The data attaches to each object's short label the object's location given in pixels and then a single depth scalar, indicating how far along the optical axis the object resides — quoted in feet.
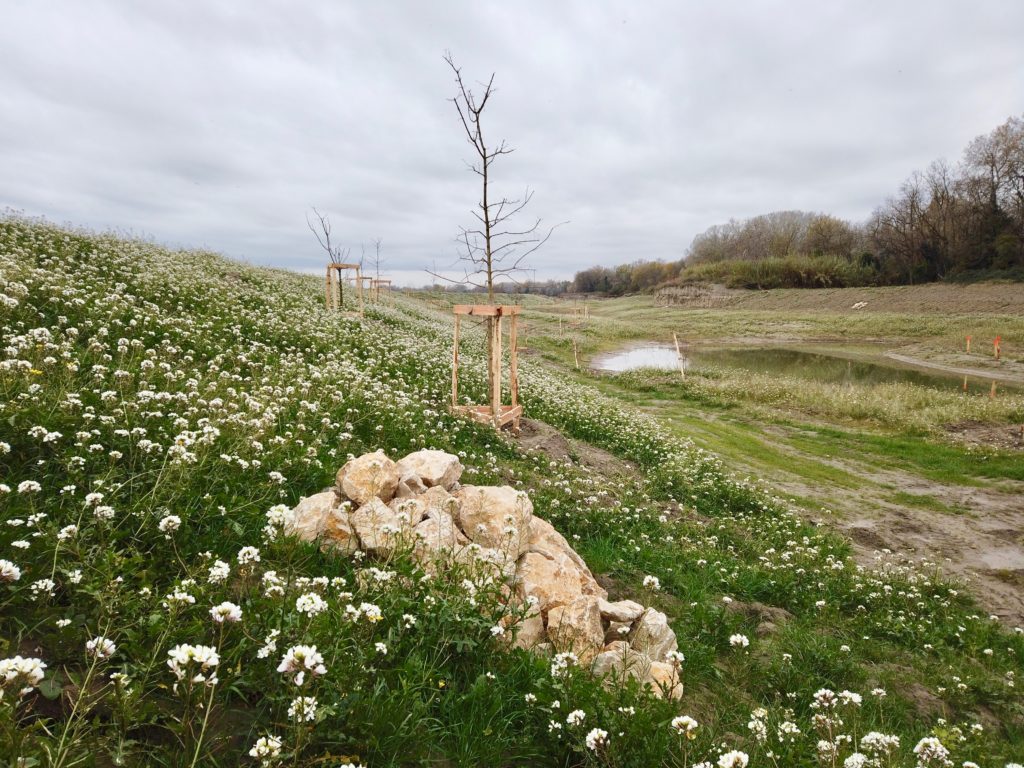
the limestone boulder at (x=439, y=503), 18.15
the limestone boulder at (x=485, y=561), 14.51
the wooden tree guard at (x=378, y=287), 132.33
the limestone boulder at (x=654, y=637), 15.12
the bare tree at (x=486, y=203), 34.59
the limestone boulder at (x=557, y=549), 18.94
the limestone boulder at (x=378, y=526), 15.20
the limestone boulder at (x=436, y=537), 15.57
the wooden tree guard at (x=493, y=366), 35.40
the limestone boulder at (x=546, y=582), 16.10
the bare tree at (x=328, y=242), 85.67
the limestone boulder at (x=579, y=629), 14.43
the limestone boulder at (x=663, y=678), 13.23
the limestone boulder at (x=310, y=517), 15.51
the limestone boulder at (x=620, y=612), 16.25
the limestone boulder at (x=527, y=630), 12.96
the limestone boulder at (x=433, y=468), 20.70
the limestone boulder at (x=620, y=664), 12.82
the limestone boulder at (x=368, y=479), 18.17
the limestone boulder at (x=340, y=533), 15.62
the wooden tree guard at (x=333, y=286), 75.05
